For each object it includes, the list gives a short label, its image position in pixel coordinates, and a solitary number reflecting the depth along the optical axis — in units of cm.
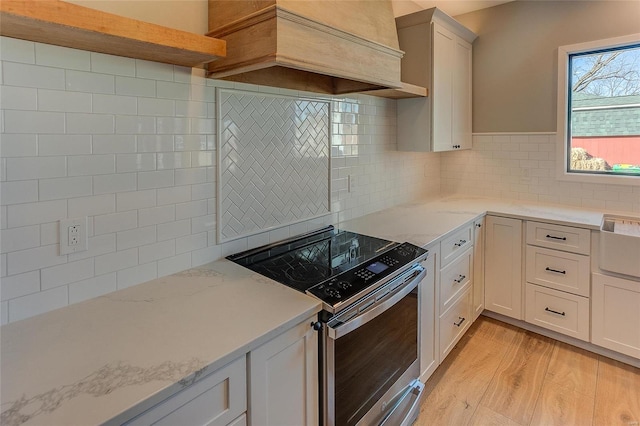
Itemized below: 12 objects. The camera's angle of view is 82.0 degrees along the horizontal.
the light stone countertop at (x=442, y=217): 212
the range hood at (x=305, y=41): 126
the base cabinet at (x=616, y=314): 218
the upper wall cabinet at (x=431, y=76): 253
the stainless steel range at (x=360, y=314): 132
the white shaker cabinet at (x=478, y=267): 260
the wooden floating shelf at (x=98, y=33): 89
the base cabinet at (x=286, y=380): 109
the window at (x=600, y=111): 259
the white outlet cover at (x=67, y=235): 120
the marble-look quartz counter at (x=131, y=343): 79
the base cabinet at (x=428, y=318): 194
